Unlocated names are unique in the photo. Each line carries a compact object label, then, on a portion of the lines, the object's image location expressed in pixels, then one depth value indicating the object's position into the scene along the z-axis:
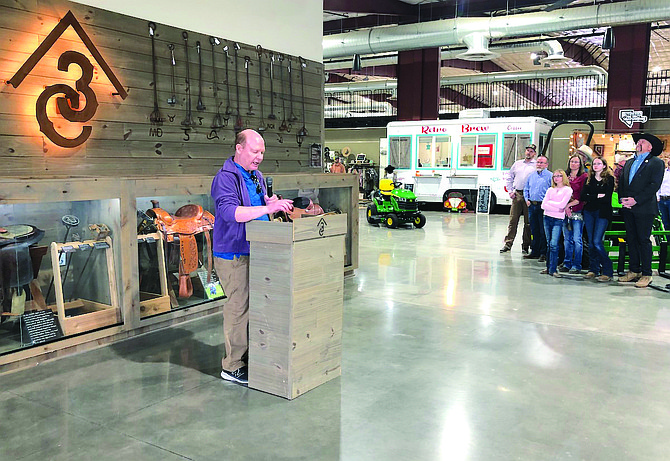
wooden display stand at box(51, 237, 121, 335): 4.21
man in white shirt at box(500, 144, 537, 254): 8.94
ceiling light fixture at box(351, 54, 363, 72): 15.37
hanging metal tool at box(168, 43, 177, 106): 5.23
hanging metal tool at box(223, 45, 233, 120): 5.87
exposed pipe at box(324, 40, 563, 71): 15.37
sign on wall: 4.22
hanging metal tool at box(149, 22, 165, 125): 5.04
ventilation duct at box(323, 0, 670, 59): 11.74
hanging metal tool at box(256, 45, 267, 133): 6.19
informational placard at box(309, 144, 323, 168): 7.21
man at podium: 3.53
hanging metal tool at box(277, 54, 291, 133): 6.52
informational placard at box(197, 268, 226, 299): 5.39
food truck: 15.35
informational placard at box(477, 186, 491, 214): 15.79
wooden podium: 3.35
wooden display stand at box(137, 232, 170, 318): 4.77
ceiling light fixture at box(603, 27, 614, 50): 13.27
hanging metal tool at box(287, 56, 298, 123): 6.66
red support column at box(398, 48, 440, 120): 17.17
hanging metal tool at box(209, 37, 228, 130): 5.67
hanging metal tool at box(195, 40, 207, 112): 5.48
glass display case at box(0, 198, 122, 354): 3.97
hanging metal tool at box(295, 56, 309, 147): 6.82
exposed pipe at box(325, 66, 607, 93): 19.38
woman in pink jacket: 7.06
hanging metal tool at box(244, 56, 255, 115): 6.03
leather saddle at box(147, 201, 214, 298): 5.04
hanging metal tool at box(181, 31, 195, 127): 5.42
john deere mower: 12.28
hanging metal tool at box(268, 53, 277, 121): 6.38
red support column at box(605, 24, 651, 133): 15.15
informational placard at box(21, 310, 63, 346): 3.99
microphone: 3.73
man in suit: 6.35
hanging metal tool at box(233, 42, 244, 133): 5.89
